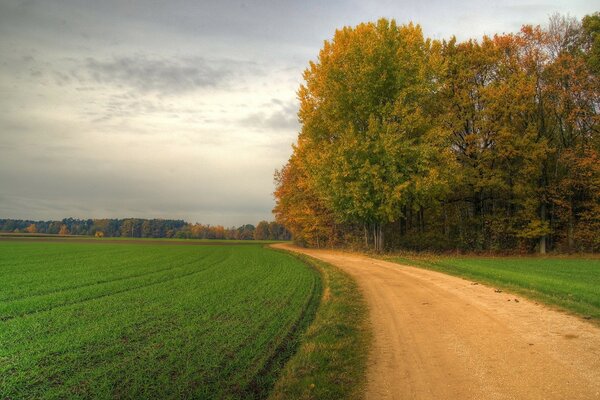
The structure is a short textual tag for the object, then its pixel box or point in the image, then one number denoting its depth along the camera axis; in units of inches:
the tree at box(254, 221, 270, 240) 5708.7
